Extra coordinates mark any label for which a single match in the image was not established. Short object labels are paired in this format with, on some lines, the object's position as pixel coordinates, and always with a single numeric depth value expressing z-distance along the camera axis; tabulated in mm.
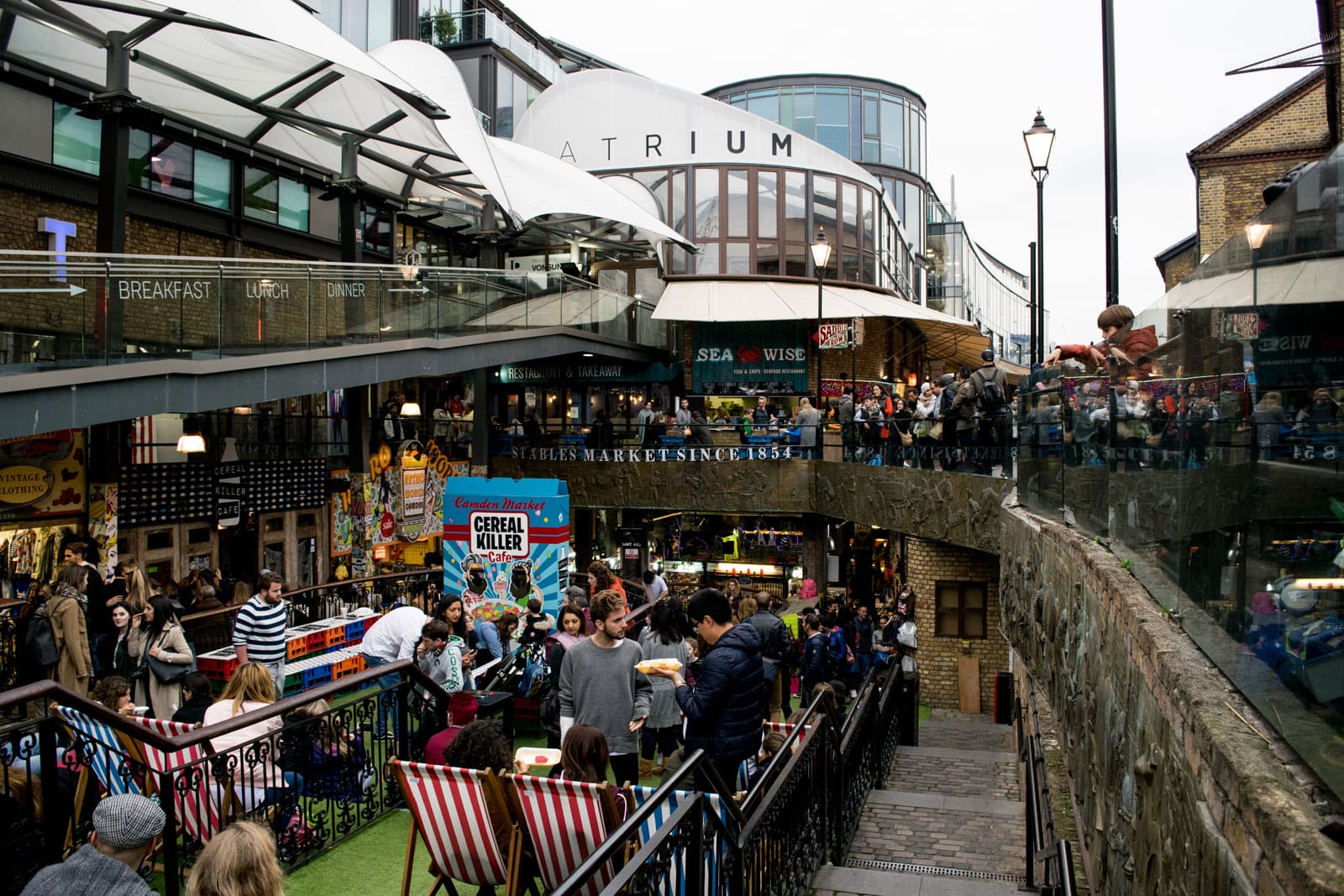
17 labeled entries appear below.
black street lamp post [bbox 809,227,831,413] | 20922
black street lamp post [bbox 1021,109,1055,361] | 12977
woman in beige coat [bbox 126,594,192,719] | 9219
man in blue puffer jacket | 5906
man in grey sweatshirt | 6426
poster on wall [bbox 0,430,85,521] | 14695
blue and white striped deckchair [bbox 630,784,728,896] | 4954
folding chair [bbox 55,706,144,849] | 5684
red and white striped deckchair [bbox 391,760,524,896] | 5129
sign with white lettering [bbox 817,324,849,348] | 25766
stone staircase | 6746
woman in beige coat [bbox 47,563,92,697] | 9461
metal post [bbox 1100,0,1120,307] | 10203
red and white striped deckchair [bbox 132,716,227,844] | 5812
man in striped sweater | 9359
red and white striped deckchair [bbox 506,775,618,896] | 4848
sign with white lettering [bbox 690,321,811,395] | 29641
